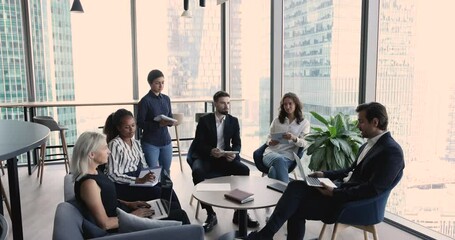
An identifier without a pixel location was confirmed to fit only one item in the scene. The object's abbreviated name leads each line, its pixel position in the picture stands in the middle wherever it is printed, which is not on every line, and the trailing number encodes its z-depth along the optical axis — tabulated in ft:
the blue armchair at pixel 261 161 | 11.98
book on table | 8.34
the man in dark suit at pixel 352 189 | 7.84
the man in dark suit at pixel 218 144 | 11.70
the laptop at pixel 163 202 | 7.45
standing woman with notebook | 12.70
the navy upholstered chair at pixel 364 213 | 7.87
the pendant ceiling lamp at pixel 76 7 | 16.43
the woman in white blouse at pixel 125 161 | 8.92
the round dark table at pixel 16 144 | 5.44
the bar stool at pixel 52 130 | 15.12
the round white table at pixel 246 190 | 8.22
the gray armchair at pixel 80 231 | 4.95
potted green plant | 10.56
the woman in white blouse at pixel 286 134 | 11.76
